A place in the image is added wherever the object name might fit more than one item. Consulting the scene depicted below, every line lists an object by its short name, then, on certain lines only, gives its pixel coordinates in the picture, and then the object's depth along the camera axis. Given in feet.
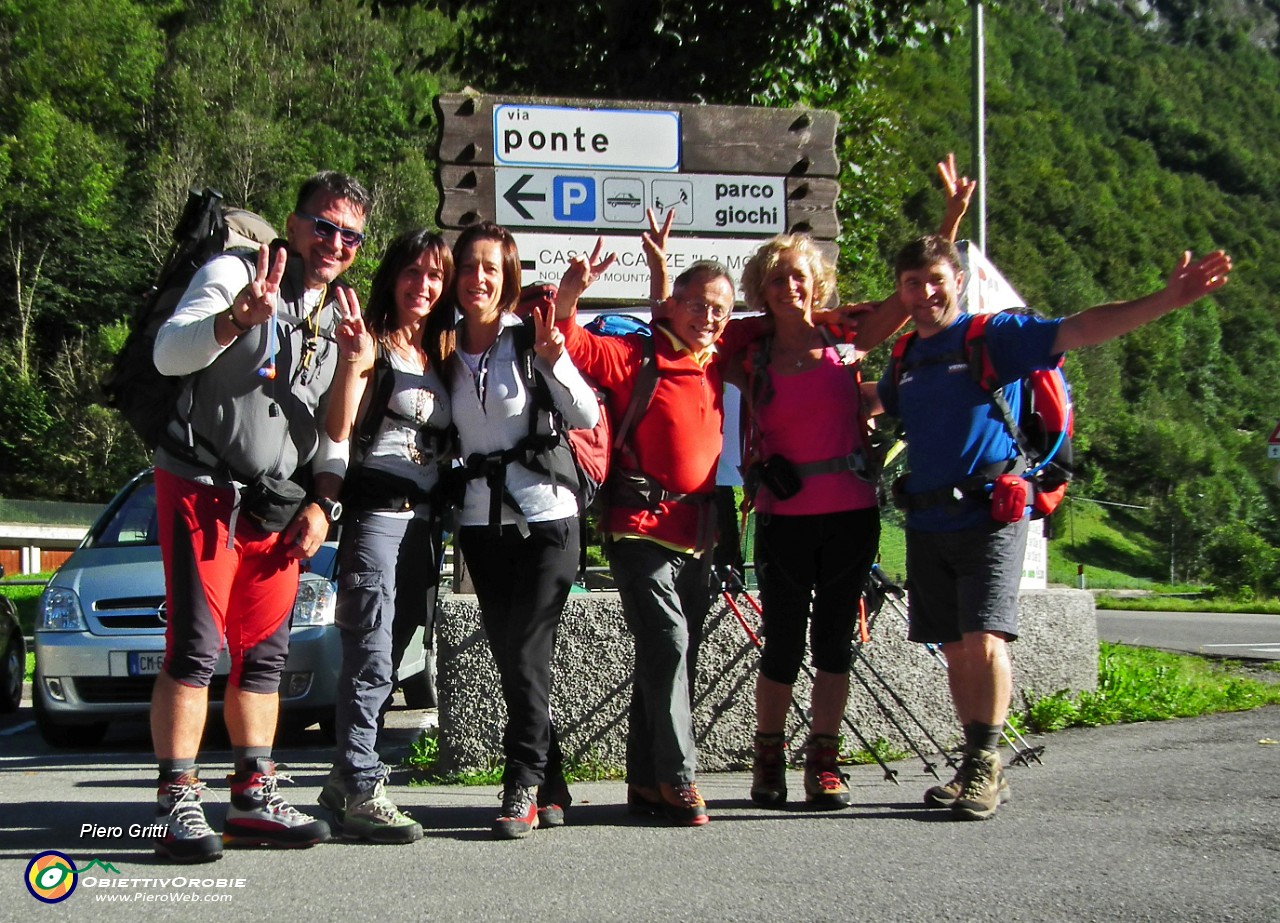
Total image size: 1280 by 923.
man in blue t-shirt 15.71
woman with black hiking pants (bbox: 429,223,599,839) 14.94
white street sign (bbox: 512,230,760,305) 22.41
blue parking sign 22.62
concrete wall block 19.04
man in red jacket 15.44
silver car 24.64
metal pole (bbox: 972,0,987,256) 51.06
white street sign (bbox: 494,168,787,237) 22.49
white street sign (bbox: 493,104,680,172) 22.49
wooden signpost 22.36
